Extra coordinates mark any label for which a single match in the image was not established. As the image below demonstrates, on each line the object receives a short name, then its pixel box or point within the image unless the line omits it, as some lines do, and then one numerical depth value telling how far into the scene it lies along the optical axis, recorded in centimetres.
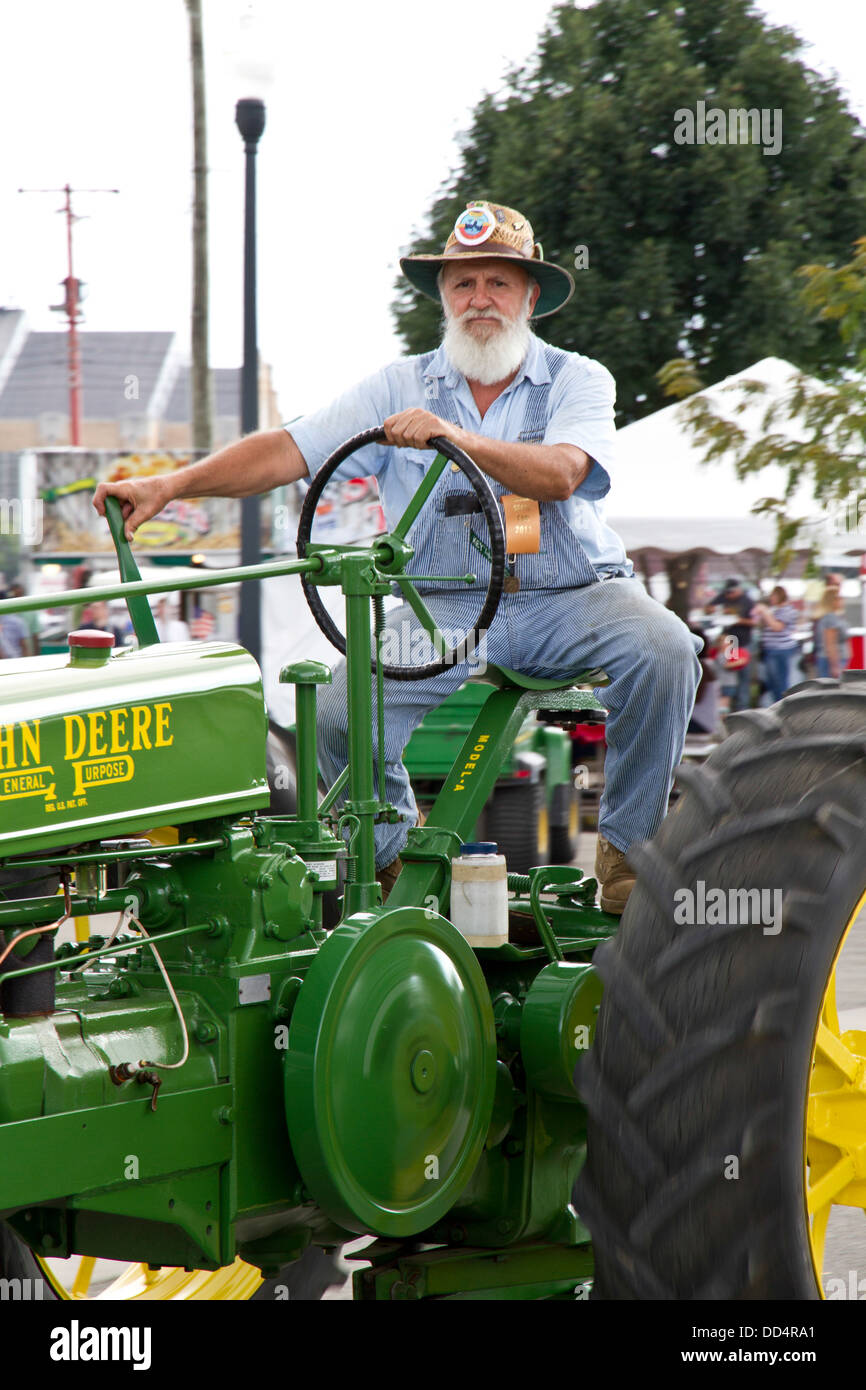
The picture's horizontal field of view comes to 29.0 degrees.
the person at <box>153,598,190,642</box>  1086
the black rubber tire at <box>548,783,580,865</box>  1144
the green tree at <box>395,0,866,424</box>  2150
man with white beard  331
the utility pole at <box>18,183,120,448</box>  3947
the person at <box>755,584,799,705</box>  1414
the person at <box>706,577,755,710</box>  1401
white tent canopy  1430
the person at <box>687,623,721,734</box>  1373
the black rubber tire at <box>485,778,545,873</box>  1022
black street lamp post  939
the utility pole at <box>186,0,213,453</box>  1532
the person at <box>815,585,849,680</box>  1398
